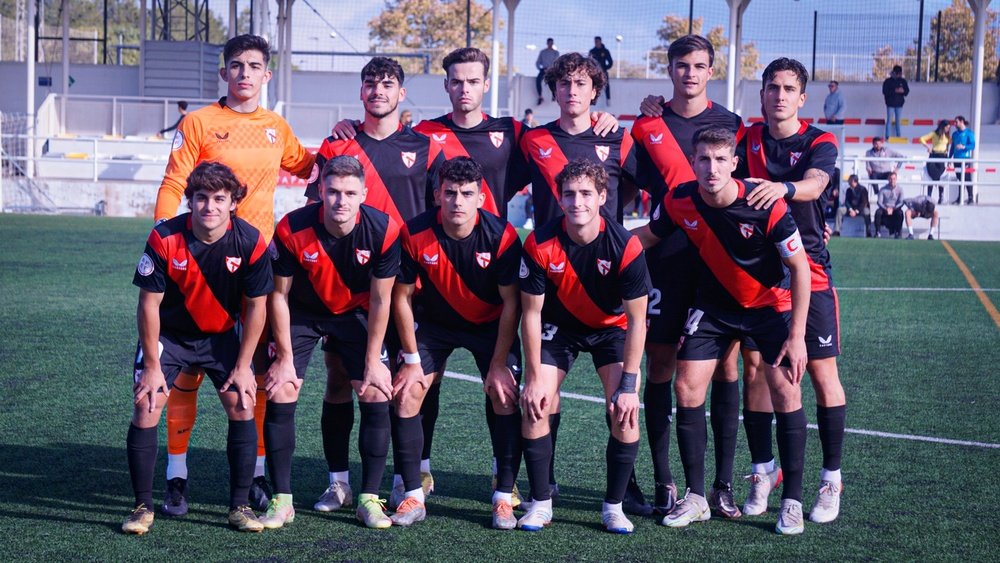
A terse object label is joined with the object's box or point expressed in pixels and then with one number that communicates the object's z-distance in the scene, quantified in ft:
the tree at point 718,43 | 147.64
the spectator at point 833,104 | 88.12
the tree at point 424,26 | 165.68
